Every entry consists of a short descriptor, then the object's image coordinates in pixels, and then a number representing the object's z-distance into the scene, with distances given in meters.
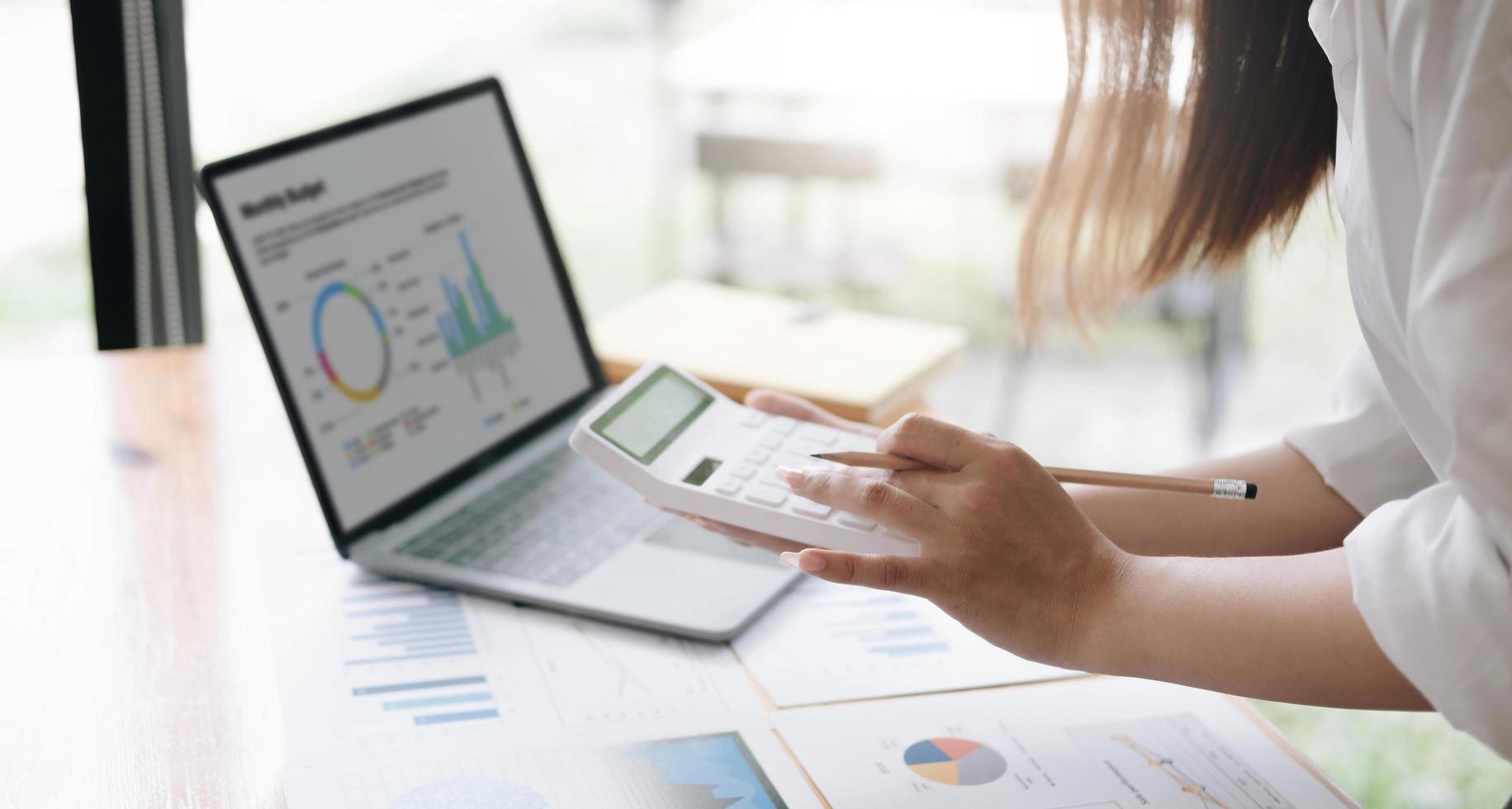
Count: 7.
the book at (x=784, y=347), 1.19
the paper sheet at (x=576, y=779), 0.66
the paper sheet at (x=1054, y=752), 0.69
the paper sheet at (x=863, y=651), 0.80
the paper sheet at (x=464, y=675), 0.72
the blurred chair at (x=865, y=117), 2.77
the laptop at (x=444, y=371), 0.89
